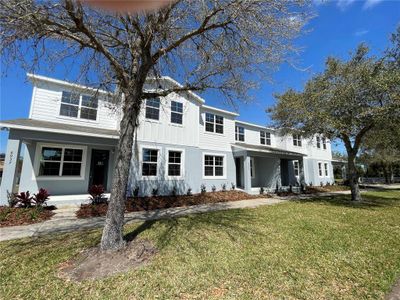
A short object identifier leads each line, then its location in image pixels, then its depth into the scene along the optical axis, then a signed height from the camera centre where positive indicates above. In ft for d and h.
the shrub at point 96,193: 32.89 -2.08
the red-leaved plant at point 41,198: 28.97 -2.56
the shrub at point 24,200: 28.58 -2.82
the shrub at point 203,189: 48.75 -1.96
